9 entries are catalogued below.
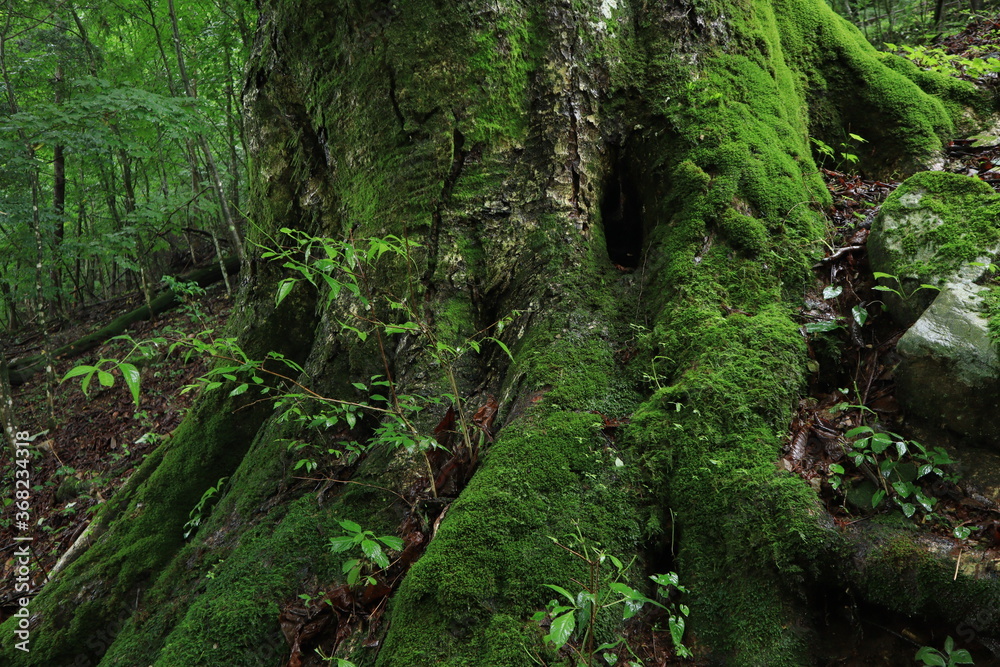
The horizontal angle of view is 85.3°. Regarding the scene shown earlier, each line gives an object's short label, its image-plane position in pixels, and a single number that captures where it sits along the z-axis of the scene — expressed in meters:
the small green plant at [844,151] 4.12
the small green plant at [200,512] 3.60
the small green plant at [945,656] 1.70
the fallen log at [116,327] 11.78
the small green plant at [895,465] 2.10
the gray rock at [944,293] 2.19
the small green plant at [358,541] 1.88
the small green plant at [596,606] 1.58
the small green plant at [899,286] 2.59
